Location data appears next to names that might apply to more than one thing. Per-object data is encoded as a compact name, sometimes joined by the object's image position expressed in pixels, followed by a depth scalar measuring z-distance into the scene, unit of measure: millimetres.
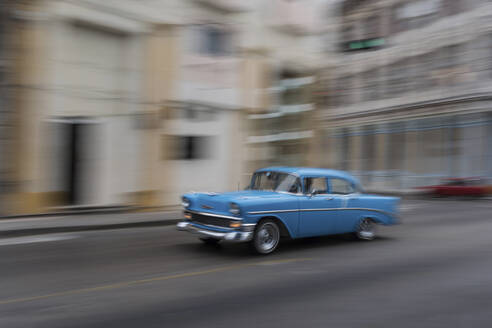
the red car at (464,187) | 21828
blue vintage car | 7324
